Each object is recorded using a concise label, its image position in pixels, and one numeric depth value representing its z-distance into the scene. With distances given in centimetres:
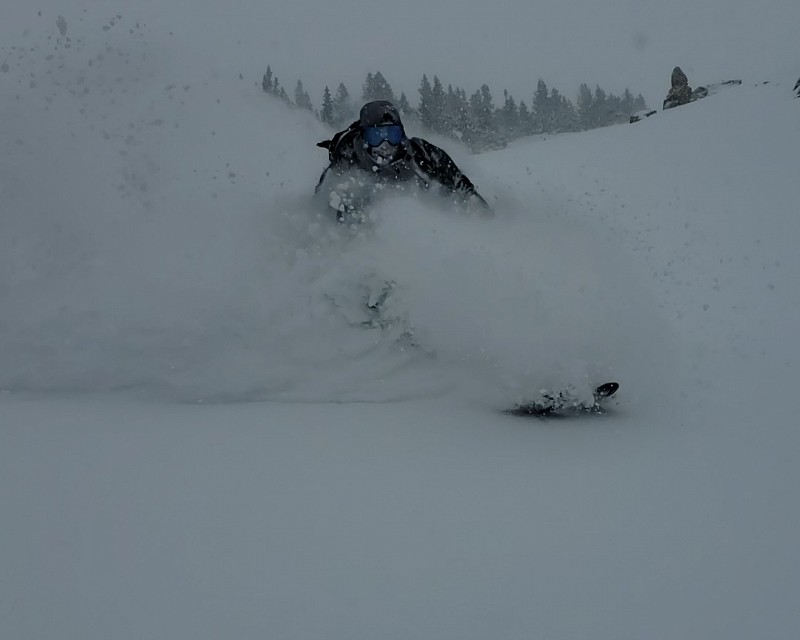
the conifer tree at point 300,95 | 7838
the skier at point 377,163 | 442
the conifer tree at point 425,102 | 5309
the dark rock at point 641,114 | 2695
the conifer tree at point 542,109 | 6575
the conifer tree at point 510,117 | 6525
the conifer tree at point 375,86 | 6438
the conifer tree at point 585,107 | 6838
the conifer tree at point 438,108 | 5279
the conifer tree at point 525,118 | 6619
